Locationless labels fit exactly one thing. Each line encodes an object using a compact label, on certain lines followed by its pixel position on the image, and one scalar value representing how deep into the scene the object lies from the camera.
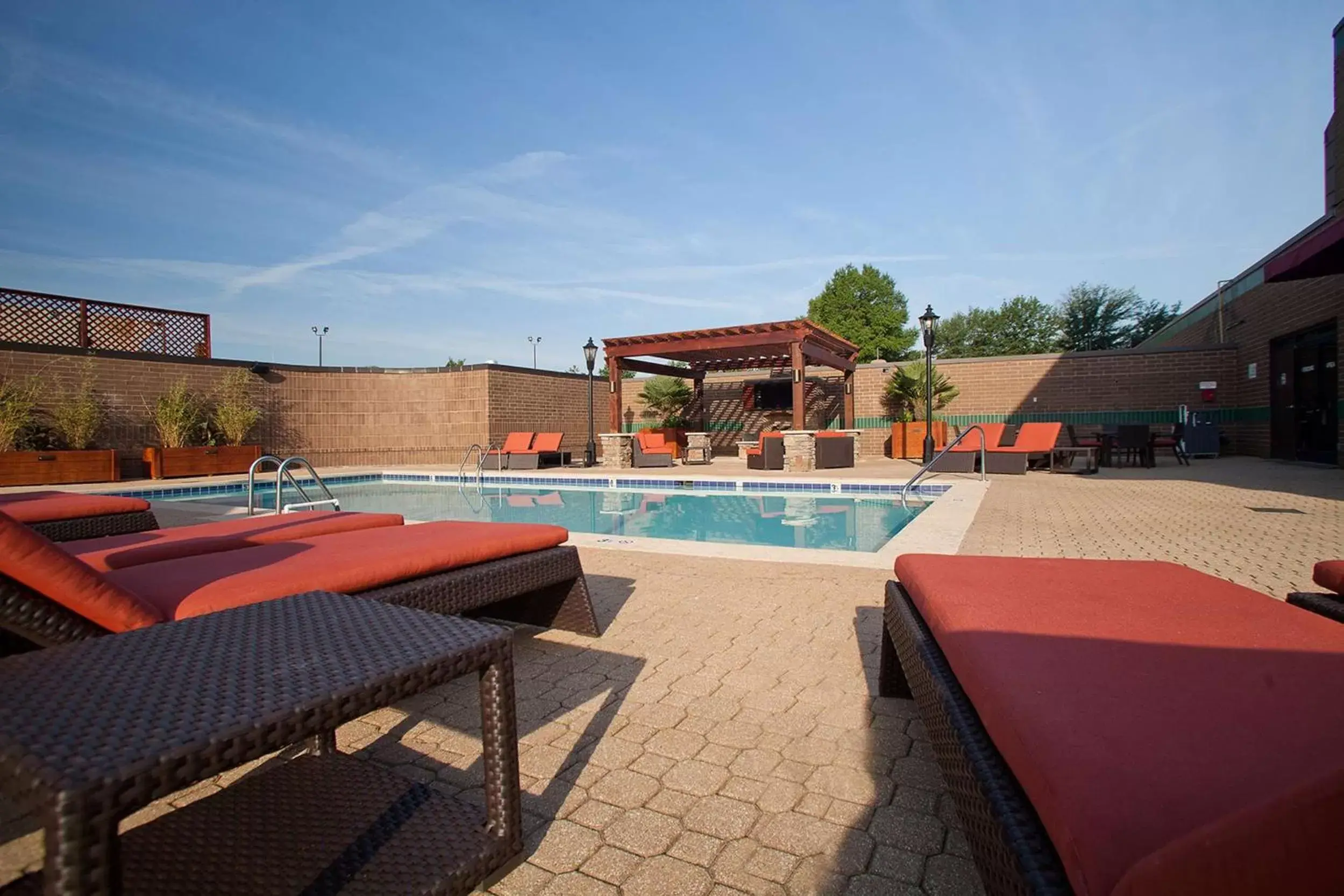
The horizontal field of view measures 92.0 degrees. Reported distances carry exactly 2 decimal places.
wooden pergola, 12.81
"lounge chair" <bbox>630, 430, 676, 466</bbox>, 14.39
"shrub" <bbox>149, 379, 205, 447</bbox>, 12.12
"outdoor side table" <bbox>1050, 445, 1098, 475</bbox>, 9.96
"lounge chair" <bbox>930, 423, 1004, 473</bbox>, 10.41
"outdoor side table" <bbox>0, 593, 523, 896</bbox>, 0.73
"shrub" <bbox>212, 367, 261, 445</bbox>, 13.07
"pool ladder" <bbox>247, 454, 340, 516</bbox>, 5.33
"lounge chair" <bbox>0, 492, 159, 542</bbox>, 3.32
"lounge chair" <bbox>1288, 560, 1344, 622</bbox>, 1.65
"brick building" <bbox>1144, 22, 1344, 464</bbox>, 9.12
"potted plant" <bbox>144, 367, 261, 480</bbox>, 11.89
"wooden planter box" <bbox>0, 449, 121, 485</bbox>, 9.85
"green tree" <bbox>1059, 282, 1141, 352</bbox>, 36.88
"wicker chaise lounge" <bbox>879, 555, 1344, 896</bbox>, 0.59
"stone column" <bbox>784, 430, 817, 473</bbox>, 12.50
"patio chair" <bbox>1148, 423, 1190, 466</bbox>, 11.70
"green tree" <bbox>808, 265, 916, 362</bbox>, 40.78
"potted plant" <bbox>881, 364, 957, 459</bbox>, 15.31
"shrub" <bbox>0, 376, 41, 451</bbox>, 10.09
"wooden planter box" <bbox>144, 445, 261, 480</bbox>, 11.66
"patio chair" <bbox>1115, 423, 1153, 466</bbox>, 11.16
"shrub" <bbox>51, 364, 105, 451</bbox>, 10.89
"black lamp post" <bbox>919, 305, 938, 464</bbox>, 12.73
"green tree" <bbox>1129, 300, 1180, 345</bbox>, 36.22
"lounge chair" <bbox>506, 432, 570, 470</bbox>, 14.54
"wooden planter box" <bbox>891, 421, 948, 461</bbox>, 15.20
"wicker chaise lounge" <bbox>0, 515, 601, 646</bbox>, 1.34
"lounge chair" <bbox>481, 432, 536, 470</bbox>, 14.73
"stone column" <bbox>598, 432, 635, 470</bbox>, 14.55
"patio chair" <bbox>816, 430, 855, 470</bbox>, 12.62
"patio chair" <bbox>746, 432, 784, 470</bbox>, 12.96
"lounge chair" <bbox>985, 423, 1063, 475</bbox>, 10.33
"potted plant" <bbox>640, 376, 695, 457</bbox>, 19.55
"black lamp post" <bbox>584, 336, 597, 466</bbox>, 15.38
